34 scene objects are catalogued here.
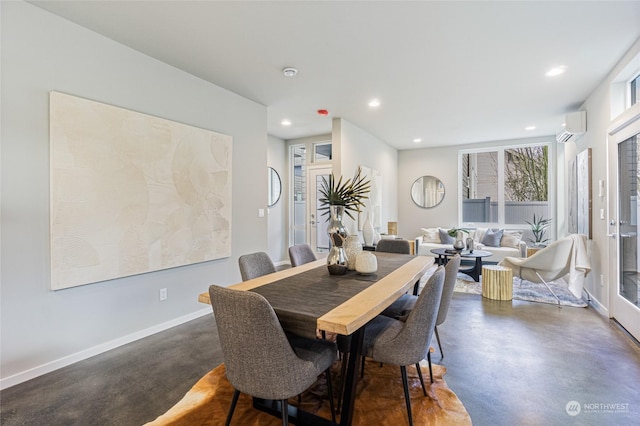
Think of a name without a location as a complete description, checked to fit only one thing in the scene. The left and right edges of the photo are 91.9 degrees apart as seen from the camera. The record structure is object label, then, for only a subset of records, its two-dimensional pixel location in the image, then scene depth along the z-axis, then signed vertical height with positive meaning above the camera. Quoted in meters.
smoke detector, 3.25 +1.52
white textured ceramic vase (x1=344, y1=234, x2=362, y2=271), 2.36 -0.28
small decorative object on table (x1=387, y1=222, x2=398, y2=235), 7.10 -0.36
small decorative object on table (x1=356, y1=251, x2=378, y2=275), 2.19 -0.36
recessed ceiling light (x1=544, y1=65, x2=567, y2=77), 3.27 +1.52
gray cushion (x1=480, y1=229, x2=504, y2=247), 6.22 -0.53
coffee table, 4.91 -0.74
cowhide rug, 1.73 -1.16
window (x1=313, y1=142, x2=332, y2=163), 6.50 +1.30
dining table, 1.42 -0.46
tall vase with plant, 2.29 -0.09
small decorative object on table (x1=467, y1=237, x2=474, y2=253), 5.31 -0.55
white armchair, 3.74 -0.63
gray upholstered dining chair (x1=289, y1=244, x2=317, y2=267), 2.86 -0.40
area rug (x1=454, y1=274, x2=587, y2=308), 3.96 -1.14
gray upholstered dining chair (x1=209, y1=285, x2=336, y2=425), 1.28 -0.60
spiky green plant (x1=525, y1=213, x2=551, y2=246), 6.48 -0.37
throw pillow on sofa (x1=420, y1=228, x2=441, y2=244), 6.94 -0.54
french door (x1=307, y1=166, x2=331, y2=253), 6.33 -0.04
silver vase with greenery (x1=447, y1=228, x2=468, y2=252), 5.10 -0.47
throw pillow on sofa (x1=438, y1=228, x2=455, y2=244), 6.55 -0.55
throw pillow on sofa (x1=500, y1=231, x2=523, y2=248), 6.14 -0.55
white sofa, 5.88 -0.65
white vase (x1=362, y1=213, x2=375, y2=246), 5.77 -0.38
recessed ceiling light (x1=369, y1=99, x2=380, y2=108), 4.29 +1.56
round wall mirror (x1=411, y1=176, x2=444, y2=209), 7.66 +0.52
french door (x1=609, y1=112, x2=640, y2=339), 2.81 -0.14
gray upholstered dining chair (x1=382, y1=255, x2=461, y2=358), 2.02 -0.63
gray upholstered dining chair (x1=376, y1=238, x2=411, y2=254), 3.32 -0.36
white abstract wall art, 2.40 +0.20
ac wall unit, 4.12 +1.19
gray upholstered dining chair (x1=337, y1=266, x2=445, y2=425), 1.59 -0.69
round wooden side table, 4.00 -0.93
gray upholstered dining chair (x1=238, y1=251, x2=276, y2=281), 2.28 -0.40
